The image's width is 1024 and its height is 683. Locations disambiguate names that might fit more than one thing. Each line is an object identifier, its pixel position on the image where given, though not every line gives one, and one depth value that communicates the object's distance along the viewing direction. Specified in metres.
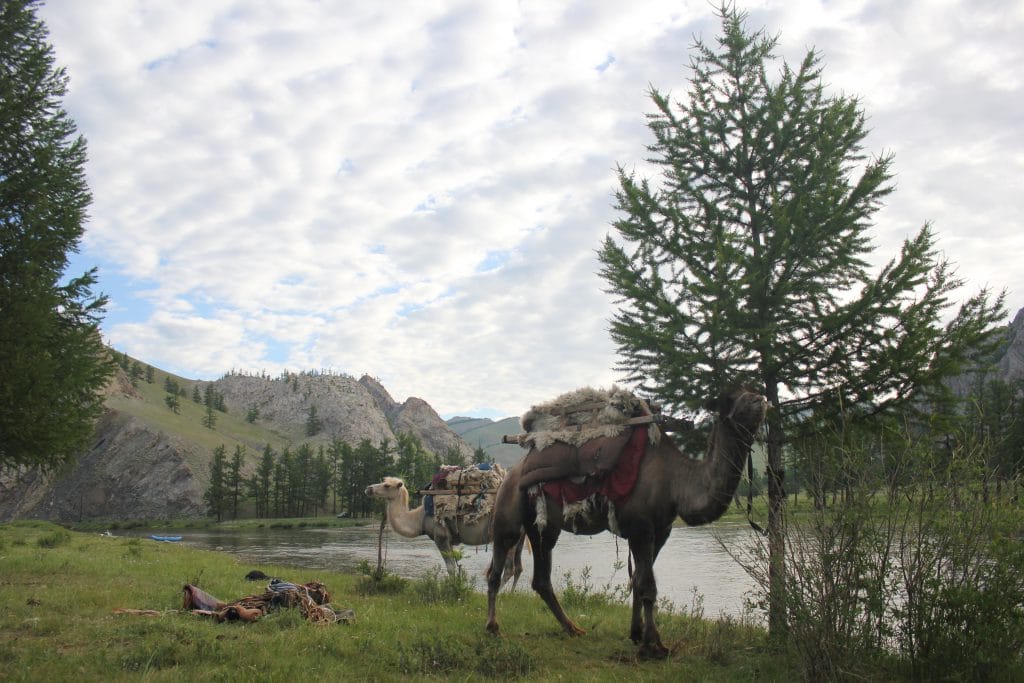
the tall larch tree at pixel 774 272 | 7.39
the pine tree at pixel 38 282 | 9.80
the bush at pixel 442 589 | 11.33
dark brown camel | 6.82
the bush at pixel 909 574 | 5.58
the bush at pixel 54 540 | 22.95
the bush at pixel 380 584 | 12.45
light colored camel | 14.41
